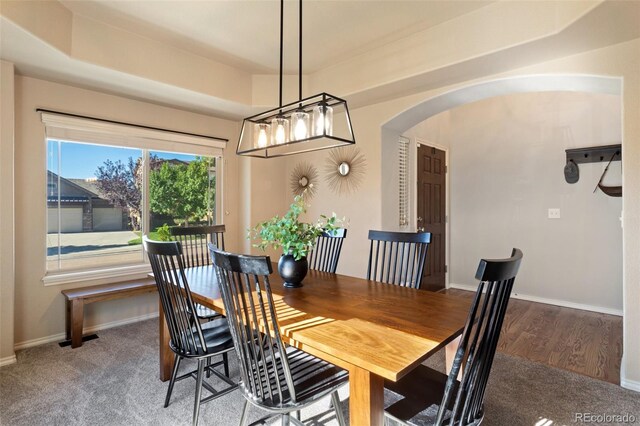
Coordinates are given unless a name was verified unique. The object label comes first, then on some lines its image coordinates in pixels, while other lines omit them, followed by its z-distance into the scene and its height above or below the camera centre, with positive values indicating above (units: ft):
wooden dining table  3.76 -1.60
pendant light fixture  5.95 +1.70
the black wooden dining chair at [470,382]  3.44 -2.00
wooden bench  9.58 -2.58
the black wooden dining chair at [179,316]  5.68 -1.91
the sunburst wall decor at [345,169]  12.61 +1.63
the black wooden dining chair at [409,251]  7.13 -0.92
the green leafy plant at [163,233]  12.26 -0.82
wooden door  14.98 +0.16
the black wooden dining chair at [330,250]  8.35 -1.06
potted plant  6.48 -0.58
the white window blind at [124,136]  10.02 +2.59
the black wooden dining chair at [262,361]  4.20 -2.03
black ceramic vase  6.64 -1.18
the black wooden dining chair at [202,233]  8.11 -0.63
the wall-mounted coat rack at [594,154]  12.30 +2.18
